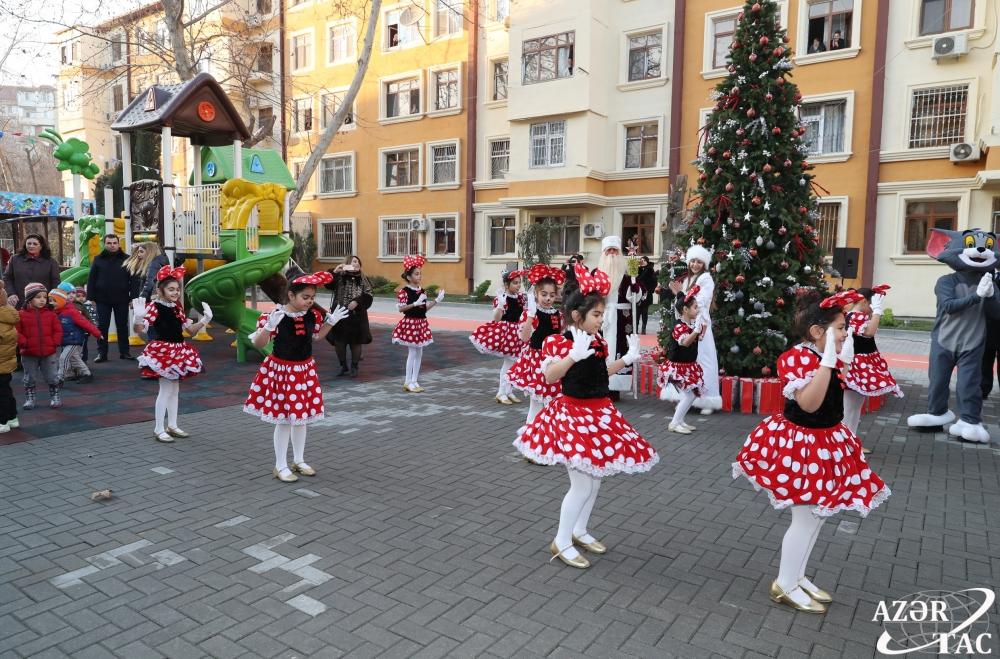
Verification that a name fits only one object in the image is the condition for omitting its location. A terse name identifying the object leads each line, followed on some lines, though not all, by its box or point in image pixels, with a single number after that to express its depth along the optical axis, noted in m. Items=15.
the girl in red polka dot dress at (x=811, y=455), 3.41
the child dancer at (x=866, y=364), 6.41
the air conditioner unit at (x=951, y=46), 18.11
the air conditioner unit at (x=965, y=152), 18.17
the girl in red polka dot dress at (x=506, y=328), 8.39
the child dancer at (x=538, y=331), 6.16
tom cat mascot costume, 6.73
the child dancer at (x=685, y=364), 7.35
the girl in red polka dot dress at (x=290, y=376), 5.54
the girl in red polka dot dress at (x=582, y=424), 3.89
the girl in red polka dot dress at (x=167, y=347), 6.58
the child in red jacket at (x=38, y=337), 7.55
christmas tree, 8.51
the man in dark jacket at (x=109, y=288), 10.82
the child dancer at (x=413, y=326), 9.46
